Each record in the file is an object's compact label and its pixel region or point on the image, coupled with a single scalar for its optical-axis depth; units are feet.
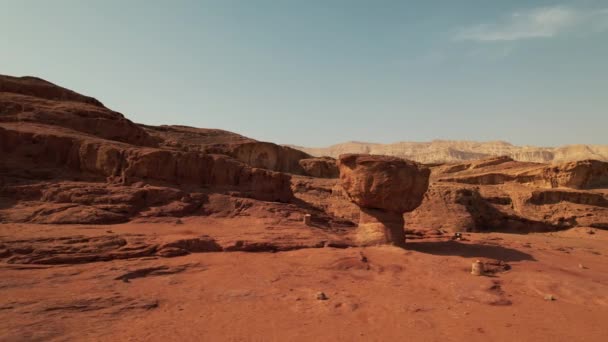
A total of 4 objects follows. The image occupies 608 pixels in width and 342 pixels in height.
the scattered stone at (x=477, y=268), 25.62
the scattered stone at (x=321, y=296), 19.46
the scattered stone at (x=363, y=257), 27.26
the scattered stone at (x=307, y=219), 38.71
